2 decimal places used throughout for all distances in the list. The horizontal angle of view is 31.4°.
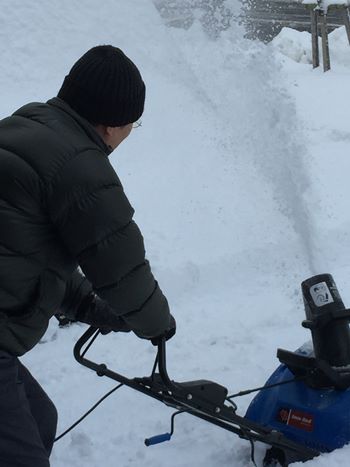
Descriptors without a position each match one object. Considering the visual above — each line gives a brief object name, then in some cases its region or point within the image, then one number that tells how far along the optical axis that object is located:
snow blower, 2.52
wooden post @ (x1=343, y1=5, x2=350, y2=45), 14.13
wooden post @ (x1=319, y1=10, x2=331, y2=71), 13.59
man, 1.77
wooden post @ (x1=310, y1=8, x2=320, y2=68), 13.97
